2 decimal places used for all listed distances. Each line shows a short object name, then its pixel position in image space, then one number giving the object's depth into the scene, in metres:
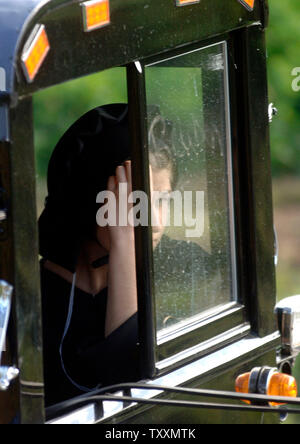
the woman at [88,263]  5.31
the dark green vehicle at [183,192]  4.03
